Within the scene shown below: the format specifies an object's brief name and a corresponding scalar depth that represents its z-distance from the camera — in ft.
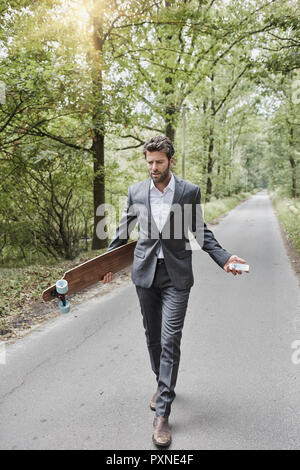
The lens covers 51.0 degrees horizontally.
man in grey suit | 8.06
